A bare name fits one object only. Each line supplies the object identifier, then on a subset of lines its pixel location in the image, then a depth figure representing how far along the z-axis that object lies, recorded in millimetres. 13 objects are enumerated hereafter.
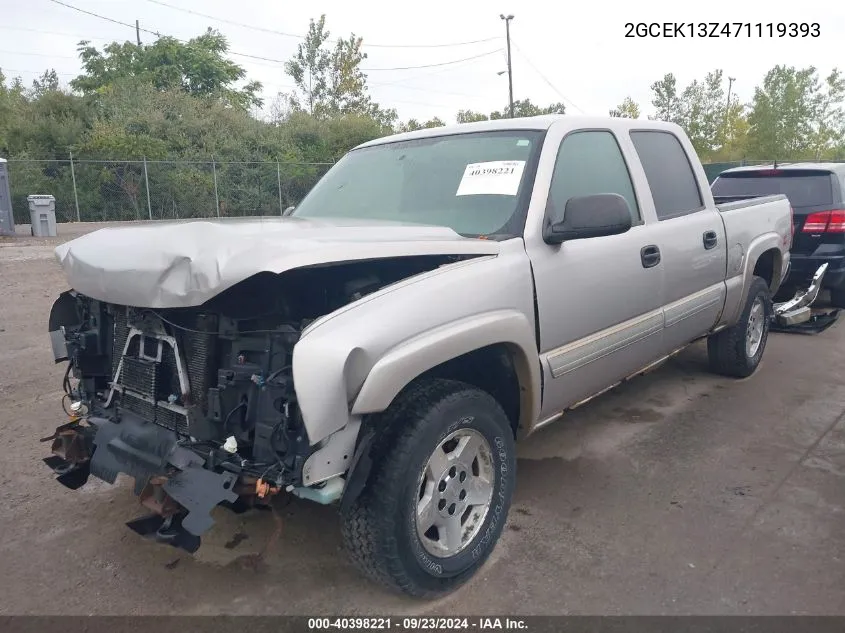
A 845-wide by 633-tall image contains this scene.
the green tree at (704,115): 39156
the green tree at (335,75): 41062
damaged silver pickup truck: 2309
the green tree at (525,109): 42594
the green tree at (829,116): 34594
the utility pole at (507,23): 38938
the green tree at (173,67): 32438
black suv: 7066
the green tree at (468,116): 45778
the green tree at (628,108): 44875
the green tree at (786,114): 34281
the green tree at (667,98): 40250
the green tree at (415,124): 38931
